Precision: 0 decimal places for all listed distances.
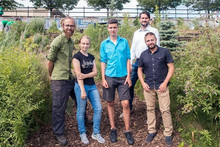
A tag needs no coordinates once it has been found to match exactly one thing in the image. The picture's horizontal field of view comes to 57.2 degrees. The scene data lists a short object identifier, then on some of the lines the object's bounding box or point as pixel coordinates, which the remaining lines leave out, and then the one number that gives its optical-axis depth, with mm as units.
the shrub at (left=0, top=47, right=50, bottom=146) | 2785
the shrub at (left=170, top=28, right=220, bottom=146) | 2873
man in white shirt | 3605
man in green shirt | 3227
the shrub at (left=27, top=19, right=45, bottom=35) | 11671
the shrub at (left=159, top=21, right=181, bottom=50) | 5639
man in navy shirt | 3105
